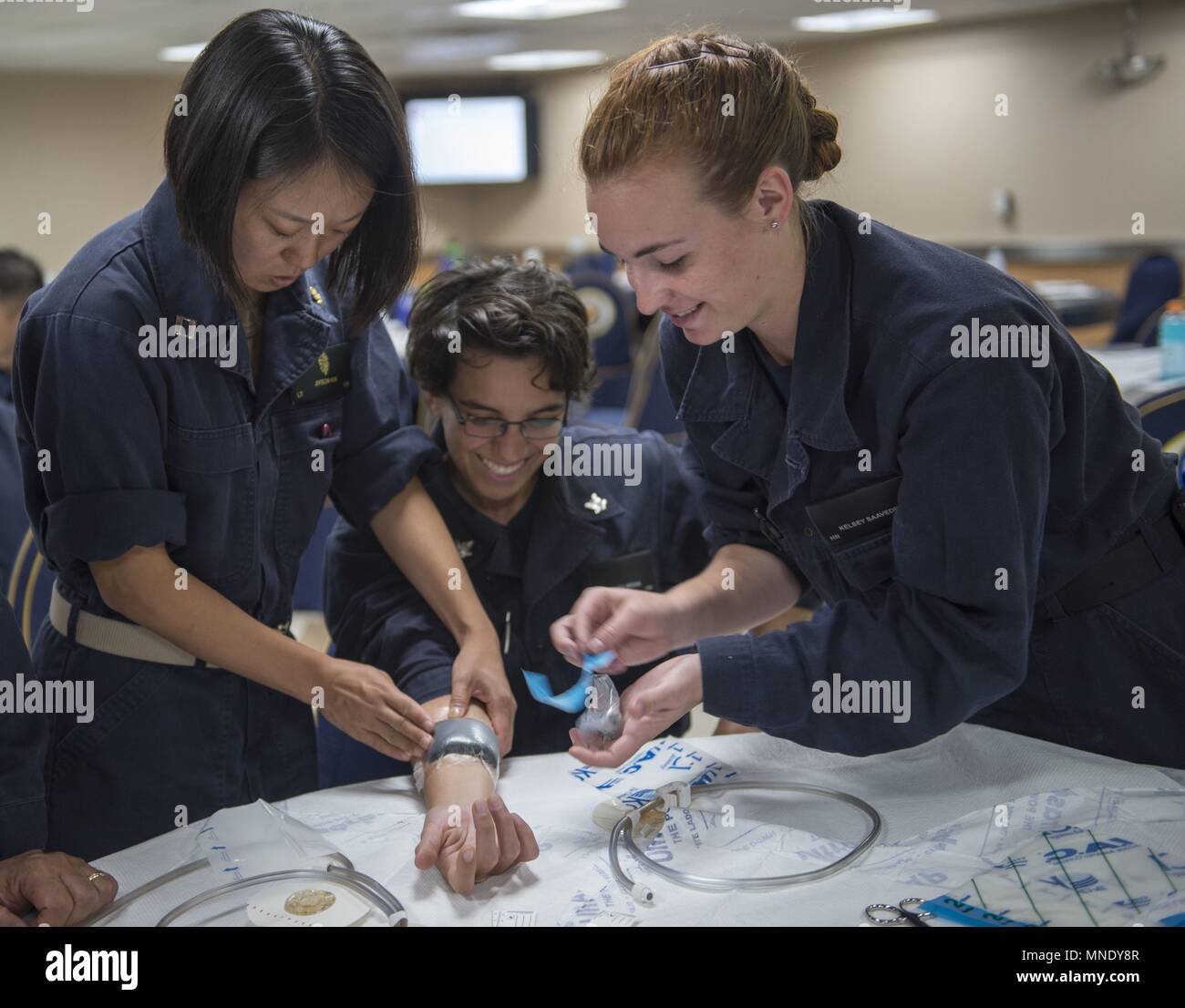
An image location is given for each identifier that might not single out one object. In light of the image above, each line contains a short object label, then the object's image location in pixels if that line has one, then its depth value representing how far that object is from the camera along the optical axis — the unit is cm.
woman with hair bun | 122
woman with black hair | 138
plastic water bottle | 411
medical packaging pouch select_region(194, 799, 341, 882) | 123
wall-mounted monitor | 1052
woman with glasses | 187
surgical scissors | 108
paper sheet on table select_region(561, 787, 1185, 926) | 117
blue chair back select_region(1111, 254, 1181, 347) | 585
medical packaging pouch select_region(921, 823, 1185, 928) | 107
